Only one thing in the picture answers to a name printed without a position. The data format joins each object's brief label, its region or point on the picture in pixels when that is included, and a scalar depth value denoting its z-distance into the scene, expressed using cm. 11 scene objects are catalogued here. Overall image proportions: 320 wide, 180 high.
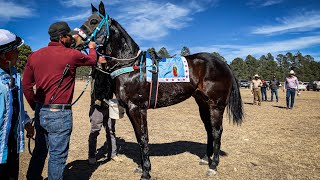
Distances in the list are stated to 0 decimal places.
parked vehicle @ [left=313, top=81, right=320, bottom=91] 4159
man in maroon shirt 302
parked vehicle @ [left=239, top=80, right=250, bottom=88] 5462
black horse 446
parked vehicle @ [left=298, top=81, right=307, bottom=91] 4498
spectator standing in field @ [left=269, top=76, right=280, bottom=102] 1856
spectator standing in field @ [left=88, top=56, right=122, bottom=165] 495
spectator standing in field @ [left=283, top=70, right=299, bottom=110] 1401
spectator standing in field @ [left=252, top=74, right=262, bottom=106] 1667
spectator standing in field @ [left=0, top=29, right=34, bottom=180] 245
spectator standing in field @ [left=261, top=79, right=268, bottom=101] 2012
